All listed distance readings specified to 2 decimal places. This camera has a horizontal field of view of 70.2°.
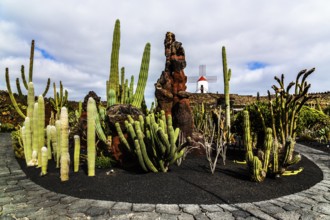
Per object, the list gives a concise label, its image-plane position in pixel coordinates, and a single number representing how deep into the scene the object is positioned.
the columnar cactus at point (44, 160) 4.84
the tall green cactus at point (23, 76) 9.52
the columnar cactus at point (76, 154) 4.71
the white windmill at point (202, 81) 34.38
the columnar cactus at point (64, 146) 4.45
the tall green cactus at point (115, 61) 7.53
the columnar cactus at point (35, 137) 5.71
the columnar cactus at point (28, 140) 5.91
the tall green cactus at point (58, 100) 10.70
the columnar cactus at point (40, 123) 5.60
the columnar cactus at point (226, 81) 8.92
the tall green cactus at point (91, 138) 4.62
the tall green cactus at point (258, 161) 4.21
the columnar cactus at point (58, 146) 5.32
